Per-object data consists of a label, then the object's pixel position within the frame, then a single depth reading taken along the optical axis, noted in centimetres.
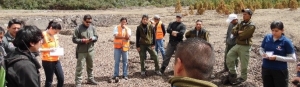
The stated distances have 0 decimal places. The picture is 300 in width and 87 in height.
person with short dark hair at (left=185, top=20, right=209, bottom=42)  902
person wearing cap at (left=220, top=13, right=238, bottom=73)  902
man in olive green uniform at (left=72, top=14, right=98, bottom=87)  830
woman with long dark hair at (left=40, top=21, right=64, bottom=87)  716
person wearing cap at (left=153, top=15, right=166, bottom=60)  1088
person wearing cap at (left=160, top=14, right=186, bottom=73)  968
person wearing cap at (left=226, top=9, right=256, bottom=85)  812
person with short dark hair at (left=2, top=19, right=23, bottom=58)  606
